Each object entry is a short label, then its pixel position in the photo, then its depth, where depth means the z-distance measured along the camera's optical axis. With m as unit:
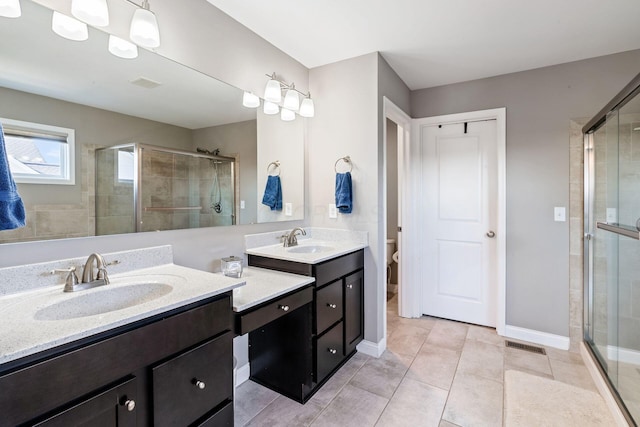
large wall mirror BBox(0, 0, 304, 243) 1.16
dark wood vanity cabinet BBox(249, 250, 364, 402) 1.84
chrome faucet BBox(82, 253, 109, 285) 1.21
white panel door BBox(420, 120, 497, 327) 2.82
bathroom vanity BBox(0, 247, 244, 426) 0.76
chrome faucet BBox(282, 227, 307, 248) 2.27
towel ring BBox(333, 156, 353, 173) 2.42
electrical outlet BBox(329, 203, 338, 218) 2.50
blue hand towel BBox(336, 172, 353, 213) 2.34
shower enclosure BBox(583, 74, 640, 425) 1.72
